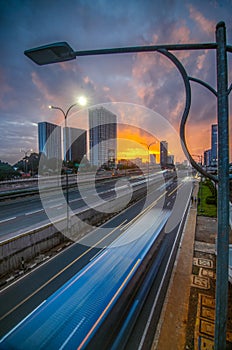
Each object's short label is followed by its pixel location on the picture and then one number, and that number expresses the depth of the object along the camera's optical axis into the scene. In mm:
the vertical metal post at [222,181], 2170
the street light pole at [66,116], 11461
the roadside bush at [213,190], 30075
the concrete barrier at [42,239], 9273
